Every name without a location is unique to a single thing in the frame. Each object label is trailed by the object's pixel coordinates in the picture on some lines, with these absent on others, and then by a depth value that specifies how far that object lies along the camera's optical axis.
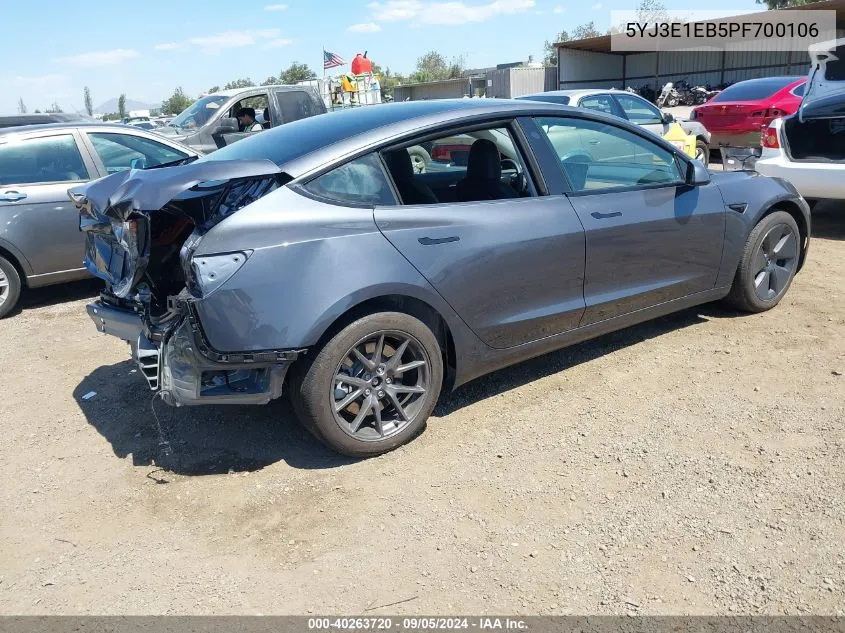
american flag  26.03
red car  11.83
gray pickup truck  10.89
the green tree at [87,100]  119.28
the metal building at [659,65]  33.66
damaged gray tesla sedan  3.04
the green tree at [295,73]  72.81
